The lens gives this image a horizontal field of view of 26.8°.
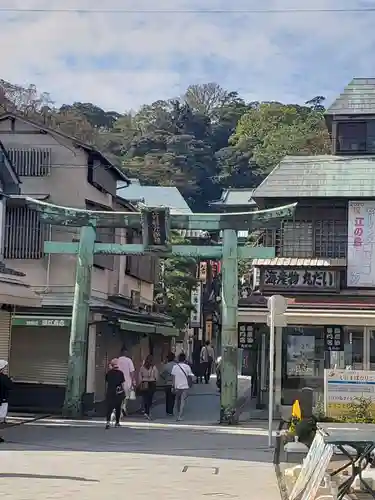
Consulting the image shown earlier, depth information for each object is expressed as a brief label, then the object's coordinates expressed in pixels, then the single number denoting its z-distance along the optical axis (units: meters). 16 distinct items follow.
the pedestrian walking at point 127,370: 19.58
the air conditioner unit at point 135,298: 30.00
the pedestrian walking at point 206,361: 37.01
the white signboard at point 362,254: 22.80
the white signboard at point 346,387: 16.81
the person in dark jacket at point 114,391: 17.91
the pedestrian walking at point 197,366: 37.69
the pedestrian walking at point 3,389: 15.21
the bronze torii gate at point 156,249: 20.02
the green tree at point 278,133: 55.22
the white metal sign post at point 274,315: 15.95
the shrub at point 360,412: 15.37
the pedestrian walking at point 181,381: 20.83
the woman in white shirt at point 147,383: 21.37
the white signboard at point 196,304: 42.31
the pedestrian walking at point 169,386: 21.77
